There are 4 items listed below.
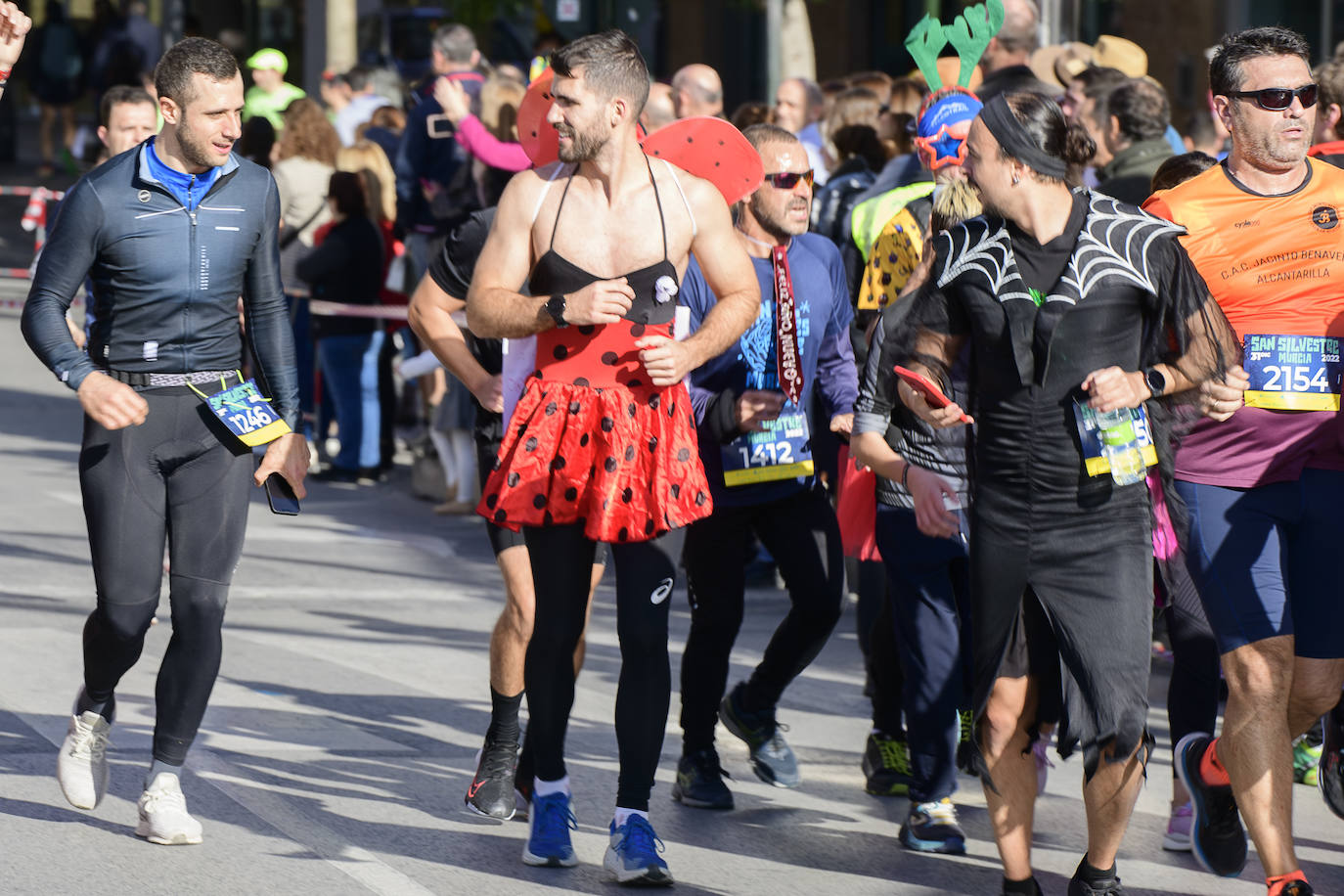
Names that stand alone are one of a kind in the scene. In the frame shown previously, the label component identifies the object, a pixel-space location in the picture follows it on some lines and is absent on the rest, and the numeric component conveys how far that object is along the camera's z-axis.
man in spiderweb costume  9.59
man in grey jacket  10.88
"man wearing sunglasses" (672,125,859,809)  12.27
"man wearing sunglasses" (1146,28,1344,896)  10.26
